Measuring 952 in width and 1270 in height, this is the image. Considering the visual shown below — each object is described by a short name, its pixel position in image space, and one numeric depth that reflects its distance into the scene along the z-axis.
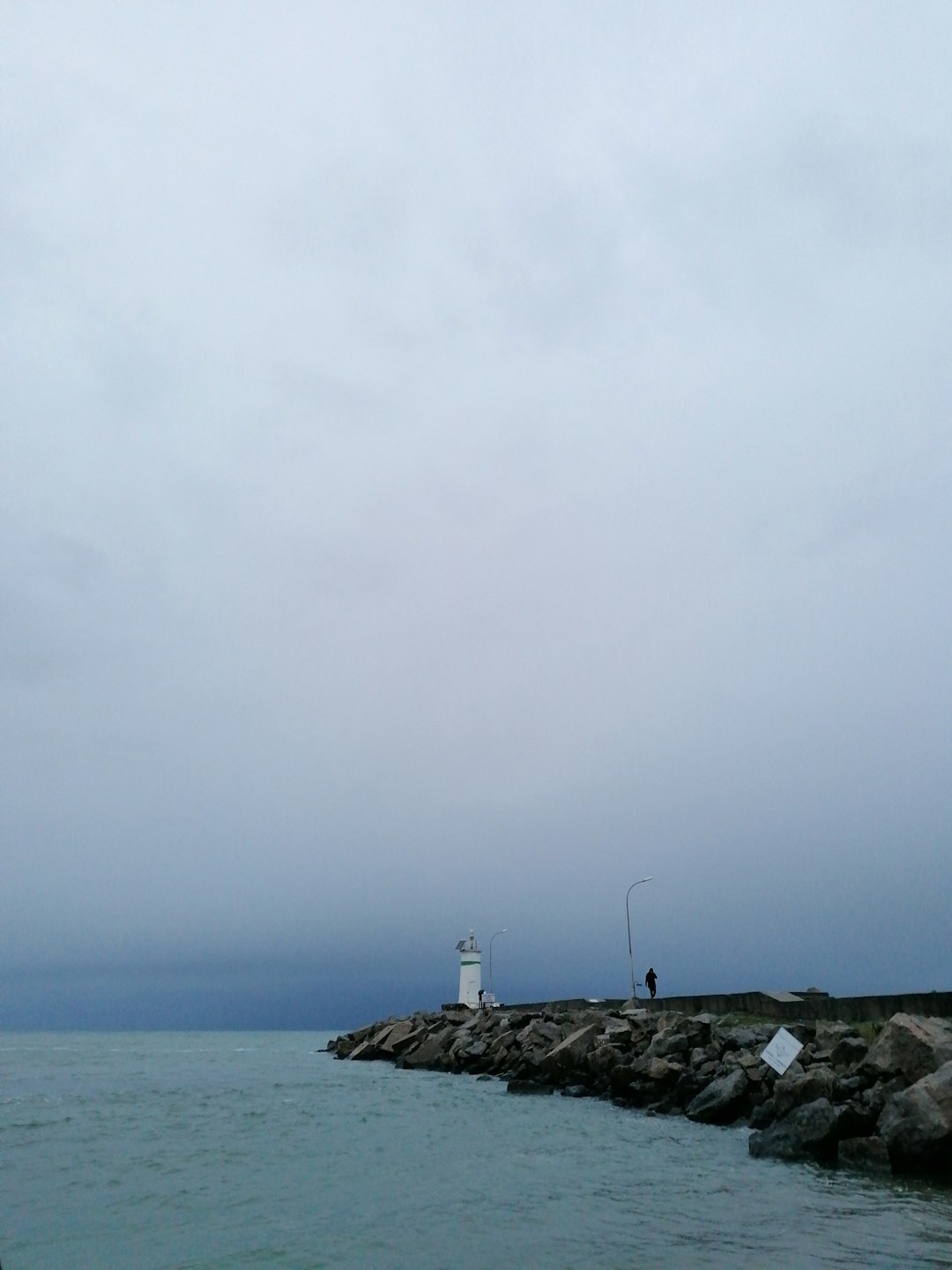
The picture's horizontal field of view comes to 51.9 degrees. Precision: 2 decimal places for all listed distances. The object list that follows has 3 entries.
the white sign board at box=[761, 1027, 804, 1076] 20.20
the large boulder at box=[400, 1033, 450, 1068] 42.28
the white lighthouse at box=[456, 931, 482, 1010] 60.22
